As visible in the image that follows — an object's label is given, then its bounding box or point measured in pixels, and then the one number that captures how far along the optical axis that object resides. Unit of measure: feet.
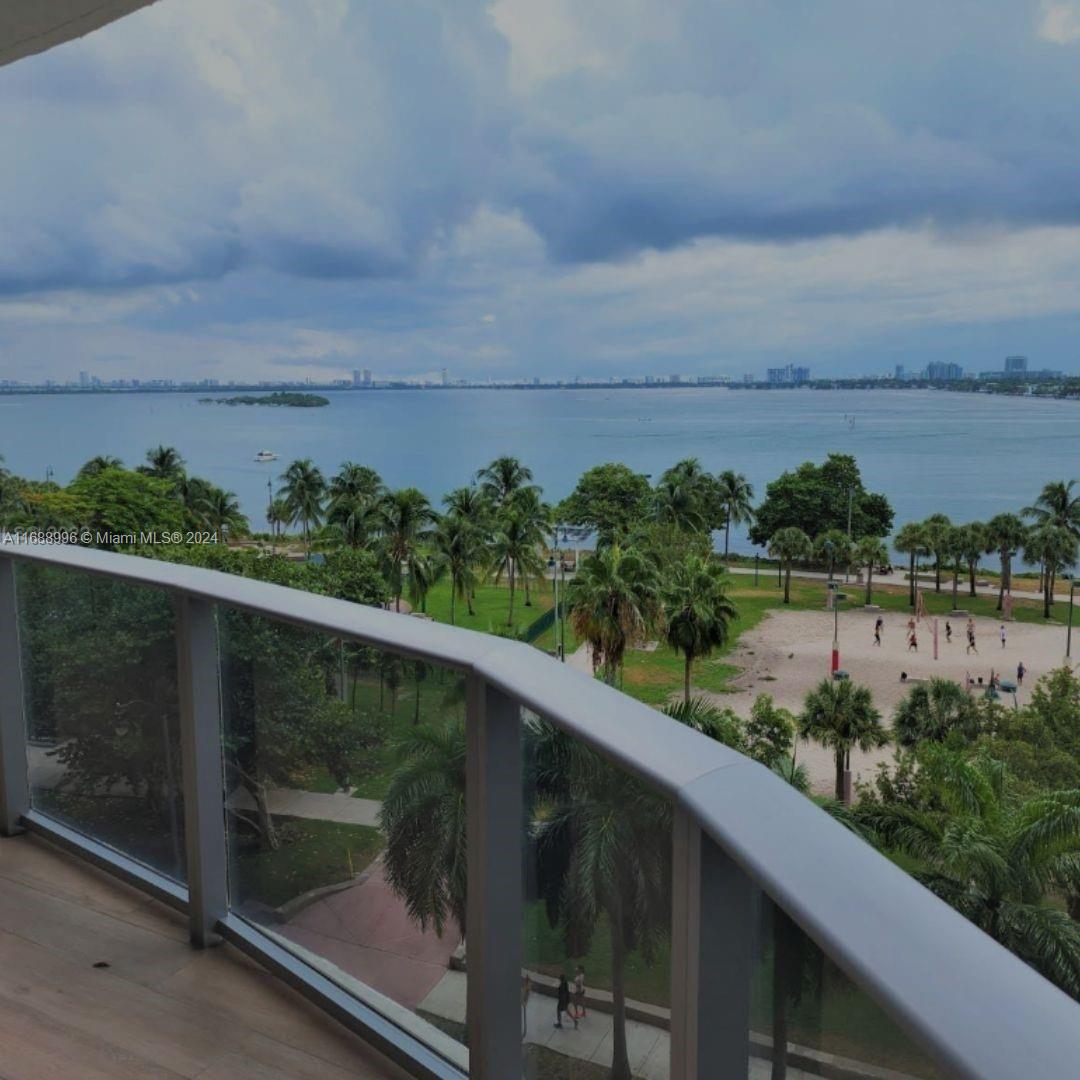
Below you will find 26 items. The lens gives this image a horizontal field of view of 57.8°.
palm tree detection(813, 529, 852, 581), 184.03
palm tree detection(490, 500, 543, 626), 138.92
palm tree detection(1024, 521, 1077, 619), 159.22
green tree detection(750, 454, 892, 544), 202.18
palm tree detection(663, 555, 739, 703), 102.44
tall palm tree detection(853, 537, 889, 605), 177.06
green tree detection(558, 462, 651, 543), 189.16
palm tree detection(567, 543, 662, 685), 92.38
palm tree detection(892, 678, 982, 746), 99.96
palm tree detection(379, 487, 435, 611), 137.08
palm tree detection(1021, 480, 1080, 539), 161.79
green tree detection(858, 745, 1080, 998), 42.70
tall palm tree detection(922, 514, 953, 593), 168.25
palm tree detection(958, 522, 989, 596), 167.53
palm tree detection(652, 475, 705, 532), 172.86
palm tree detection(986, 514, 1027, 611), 163.02
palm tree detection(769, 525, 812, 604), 178.50
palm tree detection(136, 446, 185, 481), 174.60
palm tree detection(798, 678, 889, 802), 99.19
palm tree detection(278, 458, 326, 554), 175.01
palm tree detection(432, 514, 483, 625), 135.03
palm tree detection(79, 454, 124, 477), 165.17
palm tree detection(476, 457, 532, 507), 176.35
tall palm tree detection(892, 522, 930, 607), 167.73
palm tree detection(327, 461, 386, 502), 162.50
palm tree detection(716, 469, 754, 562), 195.93
